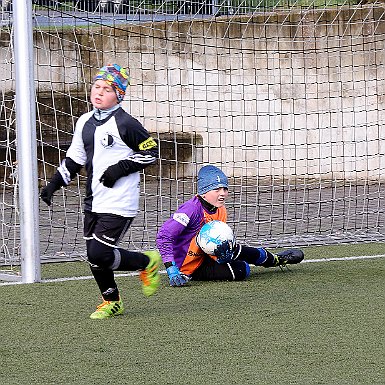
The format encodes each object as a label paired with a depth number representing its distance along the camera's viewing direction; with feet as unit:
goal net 76.23
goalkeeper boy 46.32
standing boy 39.04
